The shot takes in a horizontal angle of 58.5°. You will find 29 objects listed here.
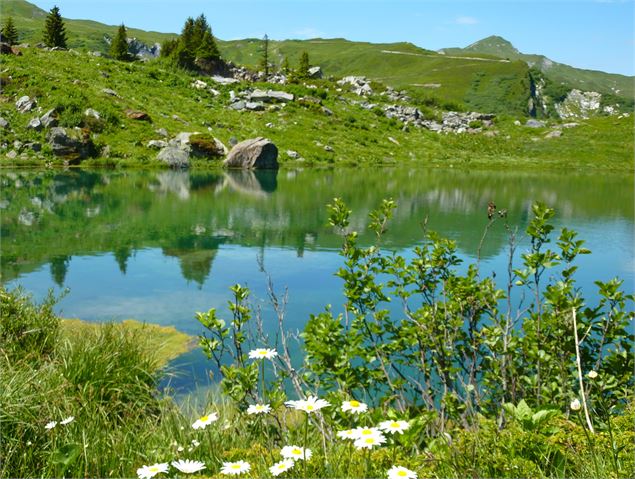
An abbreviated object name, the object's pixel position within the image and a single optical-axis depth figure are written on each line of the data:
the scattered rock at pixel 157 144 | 58.34
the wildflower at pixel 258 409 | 4.14
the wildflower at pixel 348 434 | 3.32
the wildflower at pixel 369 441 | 3.18
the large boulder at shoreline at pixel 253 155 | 57.22
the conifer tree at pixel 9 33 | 74.22
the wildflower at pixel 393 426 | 3.58
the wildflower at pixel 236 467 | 3.49
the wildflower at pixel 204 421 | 4.14
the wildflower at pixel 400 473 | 3.12
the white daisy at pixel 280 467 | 3.50
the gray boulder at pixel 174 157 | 54.97
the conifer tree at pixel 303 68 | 105.12
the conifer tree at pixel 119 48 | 84.62
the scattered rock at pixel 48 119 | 53.78
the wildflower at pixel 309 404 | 3.58
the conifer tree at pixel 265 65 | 109.81
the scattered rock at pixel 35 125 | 53.69
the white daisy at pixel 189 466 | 3.44
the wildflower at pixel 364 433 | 3.33
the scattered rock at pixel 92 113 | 57.40
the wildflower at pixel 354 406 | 3.61
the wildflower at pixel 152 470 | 3.55
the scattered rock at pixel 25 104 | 56.69
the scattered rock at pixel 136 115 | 61.19
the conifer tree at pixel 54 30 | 79.56
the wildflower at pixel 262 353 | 4.46
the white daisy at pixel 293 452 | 3.61
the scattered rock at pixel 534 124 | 102.44
